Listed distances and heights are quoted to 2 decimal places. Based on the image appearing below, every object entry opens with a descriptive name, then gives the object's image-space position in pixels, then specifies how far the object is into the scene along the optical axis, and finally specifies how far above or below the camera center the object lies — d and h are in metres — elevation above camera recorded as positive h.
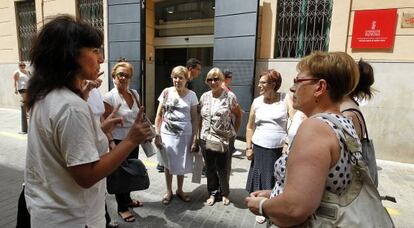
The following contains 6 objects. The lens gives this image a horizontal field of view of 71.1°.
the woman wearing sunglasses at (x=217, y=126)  3.32 -0.71
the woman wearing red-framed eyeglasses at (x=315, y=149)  1.05 -0.30
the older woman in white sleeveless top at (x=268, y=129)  3.03 -0.66
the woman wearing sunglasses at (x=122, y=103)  3.02 -0.45
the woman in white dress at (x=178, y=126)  3.42 -0.75
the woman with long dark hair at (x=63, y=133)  1.19 -0.31
